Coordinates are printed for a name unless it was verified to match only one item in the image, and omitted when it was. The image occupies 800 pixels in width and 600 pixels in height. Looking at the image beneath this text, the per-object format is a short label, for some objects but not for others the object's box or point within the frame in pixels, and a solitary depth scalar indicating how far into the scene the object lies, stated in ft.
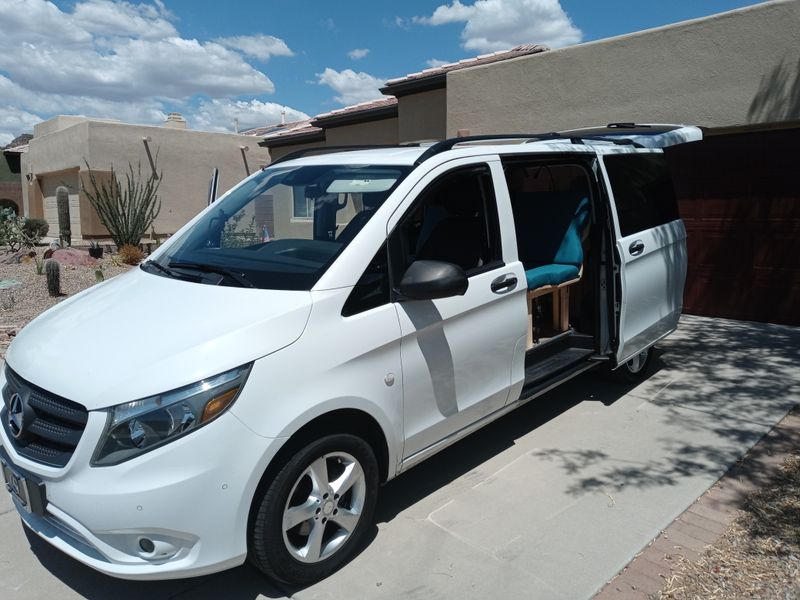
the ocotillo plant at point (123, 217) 52.80
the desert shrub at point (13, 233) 56.24
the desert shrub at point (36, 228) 70.08
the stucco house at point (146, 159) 73.87
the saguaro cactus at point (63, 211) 65.16
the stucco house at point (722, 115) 23.48
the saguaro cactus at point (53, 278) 33.88
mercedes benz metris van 8.37
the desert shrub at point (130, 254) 48.70
